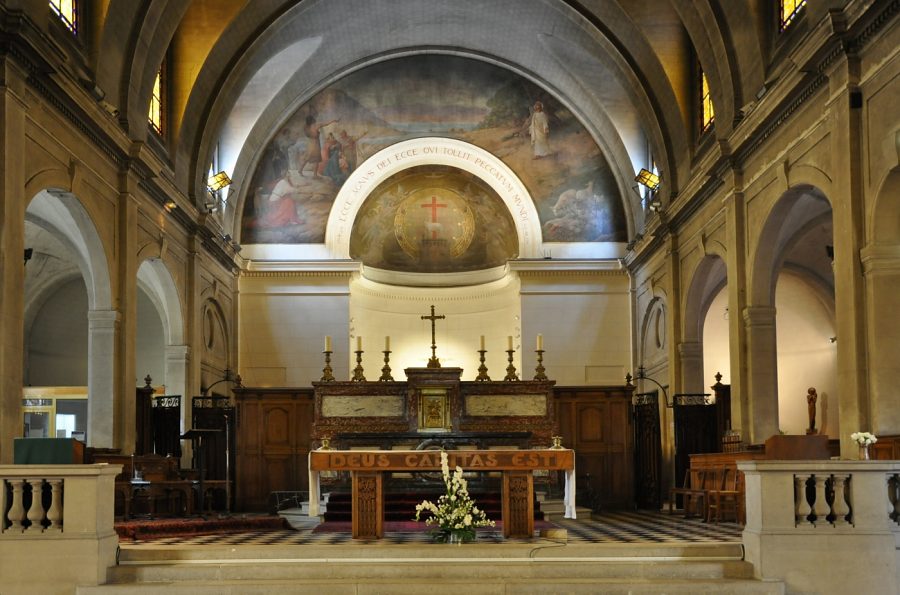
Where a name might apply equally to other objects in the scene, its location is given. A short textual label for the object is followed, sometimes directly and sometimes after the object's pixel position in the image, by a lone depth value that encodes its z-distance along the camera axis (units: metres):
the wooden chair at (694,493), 17.14
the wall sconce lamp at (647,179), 23.75
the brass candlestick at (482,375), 21.26
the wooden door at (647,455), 21.31
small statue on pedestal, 21.09
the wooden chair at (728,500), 15.51
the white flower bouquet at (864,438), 10.73
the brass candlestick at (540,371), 20.98
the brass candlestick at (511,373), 21.45
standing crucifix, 21.18
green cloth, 10.91
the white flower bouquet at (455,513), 11.51
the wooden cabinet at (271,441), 21.38
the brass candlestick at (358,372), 21.27
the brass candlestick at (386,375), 21.39
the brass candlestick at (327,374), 21.16
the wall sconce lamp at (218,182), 23.36
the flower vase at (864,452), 11.00
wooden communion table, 12.30
